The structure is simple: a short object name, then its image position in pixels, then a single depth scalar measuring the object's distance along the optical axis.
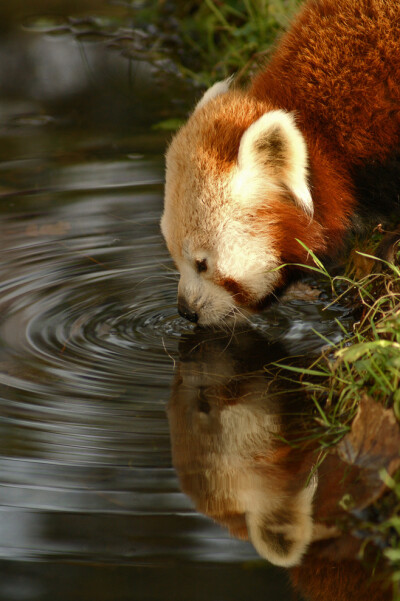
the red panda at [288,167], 7.65
